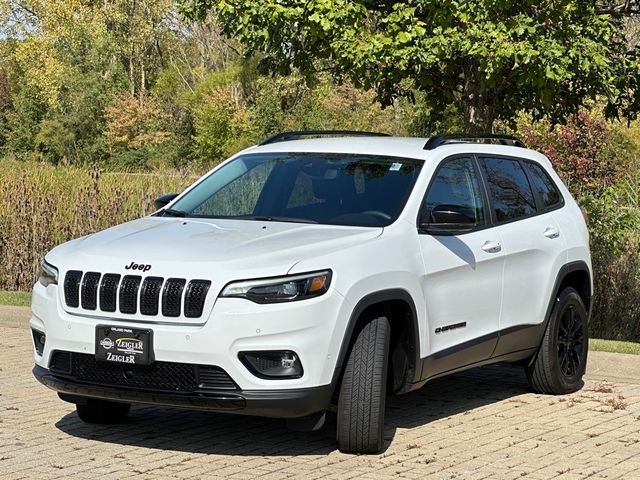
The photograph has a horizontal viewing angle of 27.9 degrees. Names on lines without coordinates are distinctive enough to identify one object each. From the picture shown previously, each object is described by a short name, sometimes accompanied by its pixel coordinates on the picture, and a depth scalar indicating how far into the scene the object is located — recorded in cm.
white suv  679
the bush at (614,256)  1513
